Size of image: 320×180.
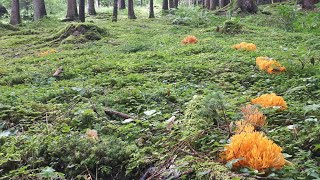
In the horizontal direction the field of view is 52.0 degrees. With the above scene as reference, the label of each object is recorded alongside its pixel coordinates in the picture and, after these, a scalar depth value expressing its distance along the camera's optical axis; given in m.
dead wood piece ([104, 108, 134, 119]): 4.26
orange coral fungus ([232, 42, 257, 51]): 8.26
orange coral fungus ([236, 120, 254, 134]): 2.83
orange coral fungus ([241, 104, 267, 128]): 3.31
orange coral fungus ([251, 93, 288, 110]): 3.86
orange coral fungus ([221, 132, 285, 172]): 2.38
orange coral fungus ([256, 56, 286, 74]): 5.84
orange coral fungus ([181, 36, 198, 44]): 10.62
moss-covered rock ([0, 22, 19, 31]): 18.08
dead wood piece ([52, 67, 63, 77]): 6.93
